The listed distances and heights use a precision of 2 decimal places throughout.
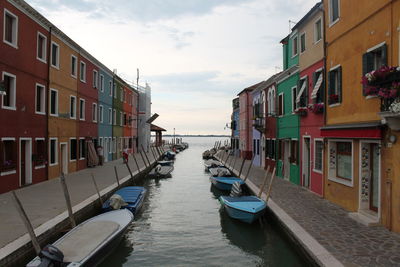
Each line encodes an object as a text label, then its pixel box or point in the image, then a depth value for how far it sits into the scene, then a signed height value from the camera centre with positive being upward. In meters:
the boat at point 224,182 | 19.77 -2.39
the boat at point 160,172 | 26.56 -2.47
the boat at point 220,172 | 22.26 -2.14
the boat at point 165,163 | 32.37 -2.17
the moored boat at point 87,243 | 6.85 -2.39
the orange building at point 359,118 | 8.72 +0.68
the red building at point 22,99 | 14.16 +1.73
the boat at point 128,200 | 12.81 -2.38
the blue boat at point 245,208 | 11.77 -2.29
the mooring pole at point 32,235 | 7.65 -2.08
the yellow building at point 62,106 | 19.17 +1.88
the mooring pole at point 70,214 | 9.95 -2.11
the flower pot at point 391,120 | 8.02 +0.48
